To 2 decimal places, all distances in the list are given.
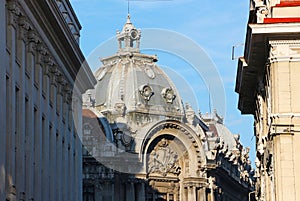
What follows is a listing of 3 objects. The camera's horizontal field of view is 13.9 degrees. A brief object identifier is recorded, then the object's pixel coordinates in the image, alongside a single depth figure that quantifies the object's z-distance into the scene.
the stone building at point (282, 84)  51.75
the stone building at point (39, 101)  52.34
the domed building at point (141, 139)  108.12
